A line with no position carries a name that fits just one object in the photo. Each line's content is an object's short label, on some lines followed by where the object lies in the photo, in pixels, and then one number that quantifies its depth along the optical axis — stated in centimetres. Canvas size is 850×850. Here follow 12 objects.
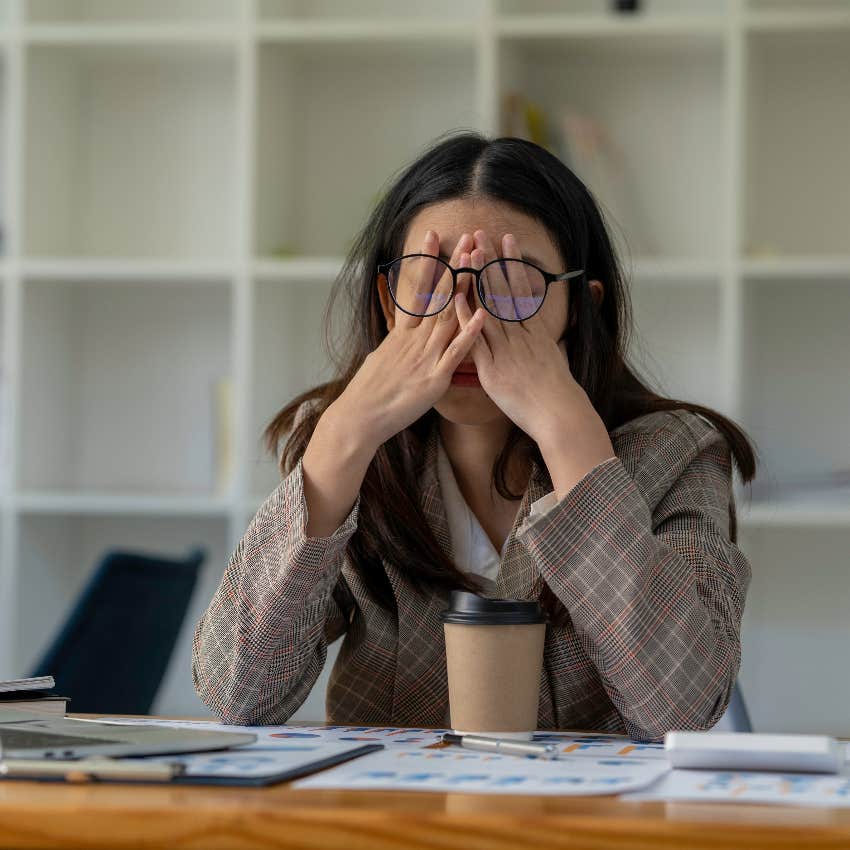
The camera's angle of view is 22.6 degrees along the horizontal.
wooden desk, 113
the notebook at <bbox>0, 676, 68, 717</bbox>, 149
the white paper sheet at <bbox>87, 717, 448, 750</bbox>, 141
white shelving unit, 270
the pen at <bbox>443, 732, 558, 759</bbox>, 133
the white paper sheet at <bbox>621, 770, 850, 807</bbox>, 121
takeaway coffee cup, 143
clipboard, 122
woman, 150
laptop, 127
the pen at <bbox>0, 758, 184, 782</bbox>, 123
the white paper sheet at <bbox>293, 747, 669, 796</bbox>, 123
